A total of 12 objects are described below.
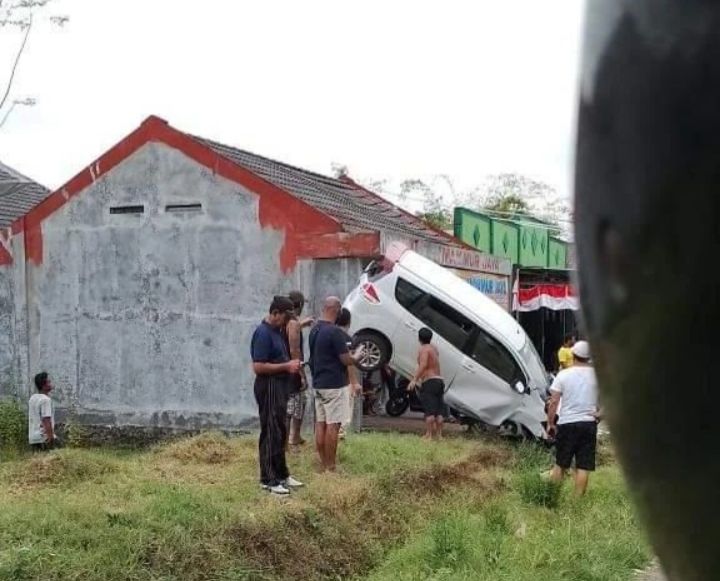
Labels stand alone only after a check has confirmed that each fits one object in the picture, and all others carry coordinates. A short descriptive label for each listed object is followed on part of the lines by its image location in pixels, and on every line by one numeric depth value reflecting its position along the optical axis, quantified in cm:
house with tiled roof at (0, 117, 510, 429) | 1322
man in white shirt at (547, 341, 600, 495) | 844
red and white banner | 1888
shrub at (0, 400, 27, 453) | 1347
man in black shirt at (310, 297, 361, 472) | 884
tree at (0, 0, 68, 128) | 1238
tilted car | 1292
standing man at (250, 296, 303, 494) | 800
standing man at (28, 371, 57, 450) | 1225
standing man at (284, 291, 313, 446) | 936
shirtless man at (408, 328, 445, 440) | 1200
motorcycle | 1467
